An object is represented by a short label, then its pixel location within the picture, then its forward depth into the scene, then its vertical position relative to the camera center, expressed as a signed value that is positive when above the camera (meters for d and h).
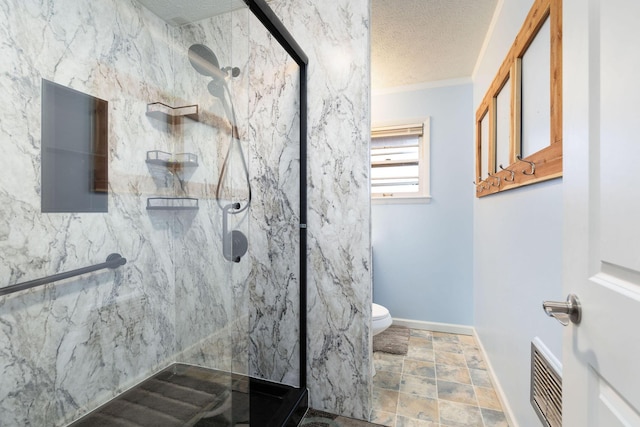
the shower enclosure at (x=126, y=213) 1.04 +0.00
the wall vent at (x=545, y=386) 0.98 -0.65
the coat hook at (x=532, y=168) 1.21 +0.20
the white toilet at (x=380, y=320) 2.01 -0.77
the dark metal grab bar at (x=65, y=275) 1.01 -0.26
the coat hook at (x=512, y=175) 1.49 +0.21
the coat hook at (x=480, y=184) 2.28 +0.26
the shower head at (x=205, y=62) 1.23 +0.67
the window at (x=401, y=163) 2.89 +0.55
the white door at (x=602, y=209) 0.42 +0.01
